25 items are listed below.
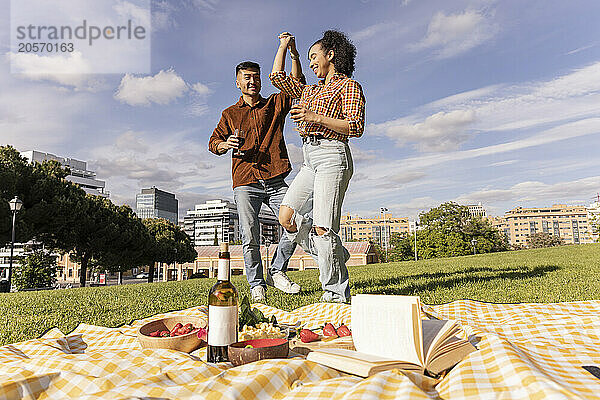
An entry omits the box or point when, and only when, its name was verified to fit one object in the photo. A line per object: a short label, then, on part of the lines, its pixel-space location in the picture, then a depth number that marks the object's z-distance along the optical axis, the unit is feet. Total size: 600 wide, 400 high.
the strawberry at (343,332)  6.76
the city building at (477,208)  505.04
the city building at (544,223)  513.90
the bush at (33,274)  80.89
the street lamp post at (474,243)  123.54
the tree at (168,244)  101.24
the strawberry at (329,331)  6.85
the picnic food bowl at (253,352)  5.38
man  14.01
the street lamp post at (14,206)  51.70
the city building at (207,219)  405.39
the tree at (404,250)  157.69
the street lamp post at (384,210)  169.58
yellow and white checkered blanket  3.92
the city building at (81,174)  268.00
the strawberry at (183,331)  6.95
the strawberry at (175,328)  7.04
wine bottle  5.59
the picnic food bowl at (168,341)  6.57
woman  11.39
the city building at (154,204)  579.89
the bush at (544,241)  227.61
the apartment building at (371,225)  525.75
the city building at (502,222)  507.71
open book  4.88
